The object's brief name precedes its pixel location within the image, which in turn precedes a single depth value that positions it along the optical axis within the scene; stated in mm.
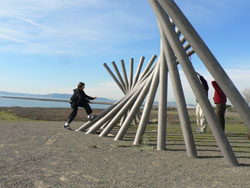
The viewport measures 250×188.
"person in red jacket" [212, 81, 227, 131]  6227
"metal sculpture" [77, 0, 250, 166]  3193
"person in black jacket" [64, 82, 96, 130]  7316
